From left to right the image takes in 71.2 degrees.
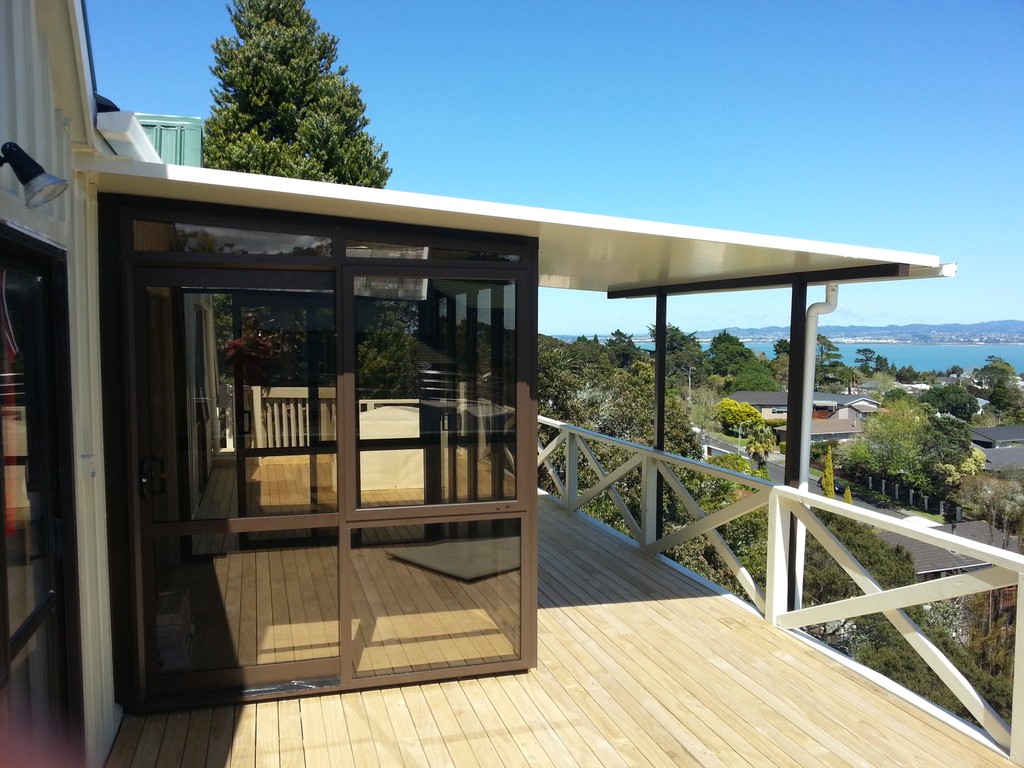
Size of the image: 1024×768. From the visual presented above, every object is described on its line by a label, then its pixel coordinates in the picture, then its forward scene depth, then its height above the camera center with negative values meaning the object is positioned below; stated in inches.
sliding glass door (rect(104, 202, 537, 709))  116.3 -20.3
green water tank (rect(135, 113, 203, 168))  173.8 +50.0
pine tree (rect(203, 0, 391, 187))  581.9 +198.6
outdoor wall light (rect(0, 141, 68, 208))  59.9 +13.8
